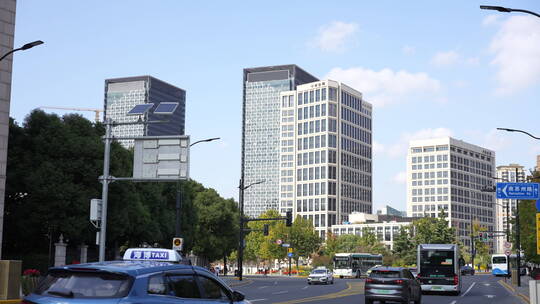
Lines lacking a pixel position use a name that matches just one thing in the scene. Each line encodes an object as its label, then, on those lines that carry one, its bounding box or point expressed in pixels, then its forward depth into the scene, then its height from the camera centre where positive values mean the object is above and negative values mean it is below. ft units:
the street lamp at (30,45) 72.69 +20.18
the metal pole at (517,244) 168.68 -1.15
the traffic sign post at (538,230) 77.88 +1.18
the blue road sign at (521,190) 107.76 +8.01
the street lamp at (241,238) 199.20 -1.25
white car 188.96 -11.50
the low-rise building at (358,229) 650.67 +7.39
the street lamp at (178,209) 126.82 +4.55
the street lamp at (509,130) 106.42 +17.37
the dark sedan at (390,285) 84.17 -6.06
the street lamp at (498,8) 61.72 +21.18
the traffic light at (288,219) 197.58 +4.79
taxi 27.12 -2.20
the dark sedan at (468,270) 336.25 -15.95
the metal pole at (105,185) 80.83 +5.83
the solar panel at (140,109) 88.74 +16.46
